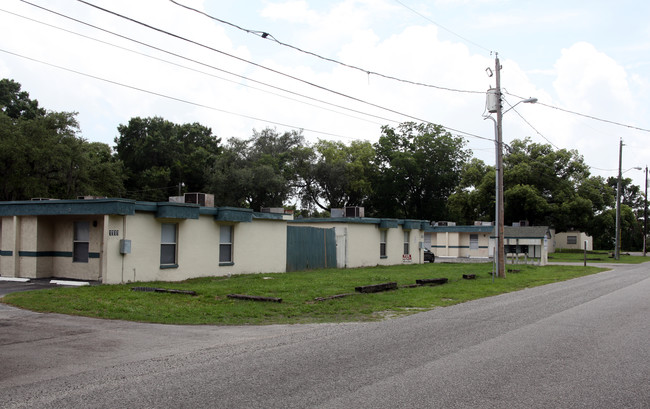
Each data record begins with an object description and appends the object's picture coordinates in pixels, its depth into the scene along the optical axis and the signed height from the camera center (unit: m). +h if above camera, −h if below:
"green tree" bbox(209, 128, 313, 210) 55.94 +5.39
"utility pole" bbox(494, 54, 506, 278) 24.30 +1.89
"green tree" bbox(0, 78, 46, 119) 49.59 +10.51
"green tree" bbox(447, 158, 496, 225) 57.38 +3.21
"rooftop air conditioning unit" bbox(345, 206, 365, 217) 30.53 +0.58
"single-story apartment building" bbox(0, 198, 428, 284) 17.53 -0.86
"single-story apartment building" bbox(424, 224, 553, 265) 48.05 -1.76
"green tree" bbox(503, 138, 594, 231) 54.69 +3.97
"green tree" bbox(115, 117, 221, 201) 61.69 +7.13
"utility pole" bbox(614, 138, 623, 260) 49.62 +2.19
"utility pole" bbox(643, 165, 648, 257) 59.92 +2.78
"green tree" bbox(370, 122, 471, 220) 65.00 +6.15
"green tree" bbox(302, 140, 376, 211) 63.09 +5.54
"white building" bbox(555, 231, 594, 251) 76.31 -2.11
